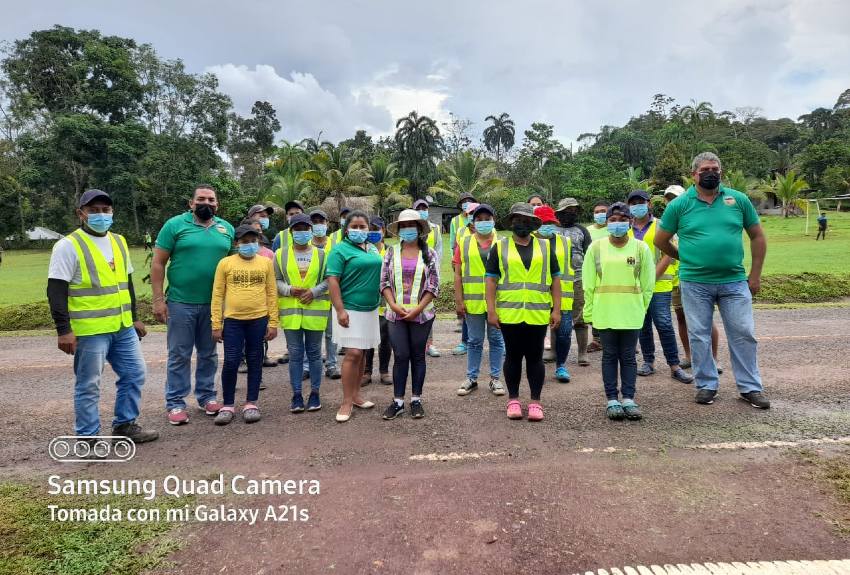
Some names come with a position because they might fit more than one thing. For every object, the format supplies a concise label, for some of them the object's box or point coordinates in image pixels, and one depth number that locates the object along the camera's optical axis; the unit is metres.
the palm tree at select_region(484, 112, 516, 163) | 84.25
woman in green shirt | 4.64
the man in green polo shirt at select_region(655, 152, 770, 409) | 4.61
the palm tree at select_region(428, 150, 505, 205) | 38.38
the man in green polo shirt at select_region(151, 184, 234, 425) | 4.67
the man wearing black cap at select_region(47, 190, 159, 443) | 3.85
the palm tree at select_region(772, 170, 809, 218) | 37.09
